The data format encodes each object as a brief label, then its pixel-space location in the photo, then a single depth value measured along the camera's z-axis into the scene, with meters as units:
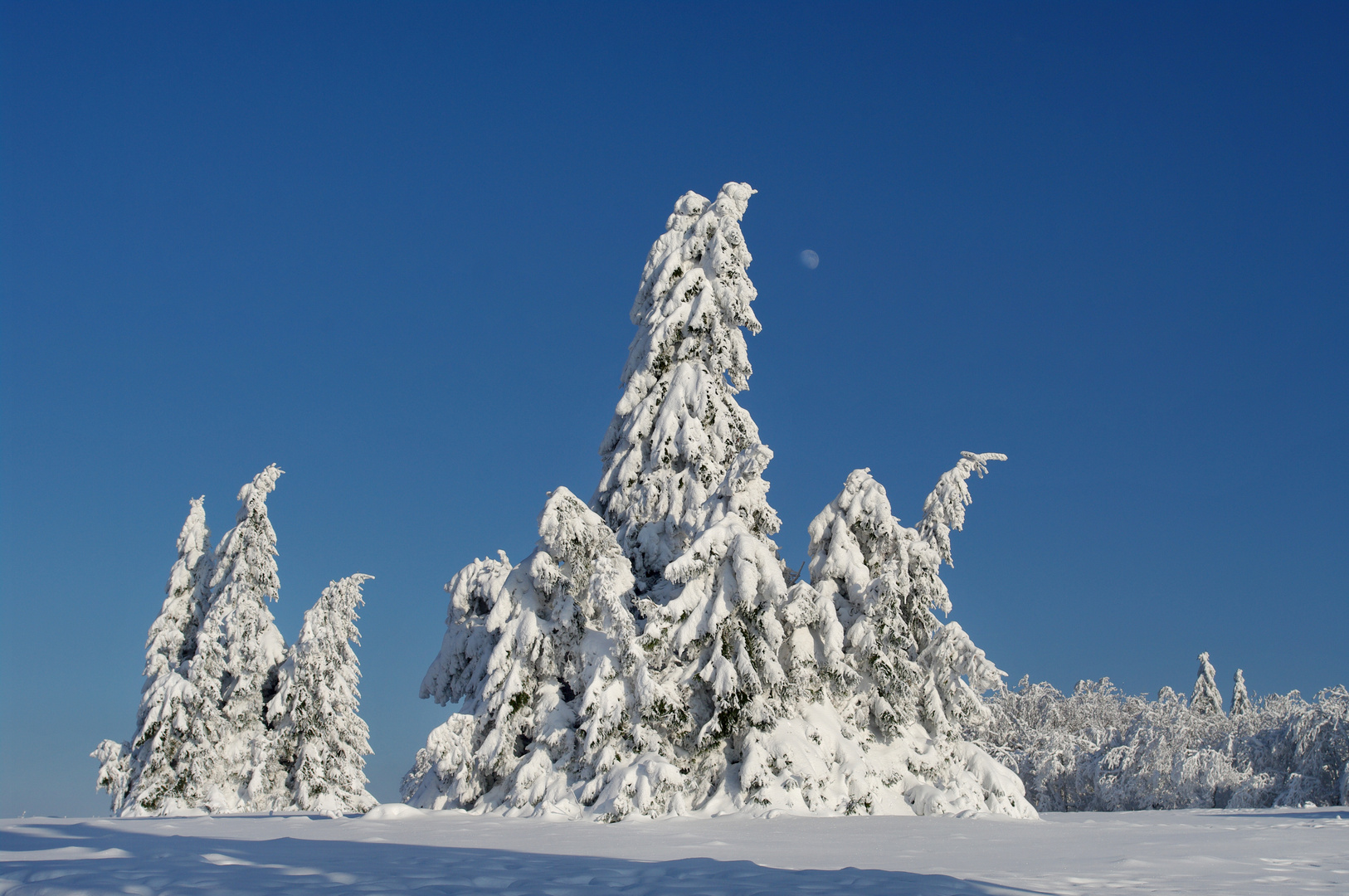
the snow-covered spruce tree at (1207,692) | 74.06
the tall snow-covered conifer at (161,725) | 29.62
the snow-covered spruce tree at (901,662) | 18.66
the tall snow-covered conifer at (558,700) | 16.64
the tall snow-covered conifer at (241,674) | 30.39
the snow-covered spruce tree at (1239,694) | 75.88
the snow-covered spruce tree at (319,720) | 31.02
